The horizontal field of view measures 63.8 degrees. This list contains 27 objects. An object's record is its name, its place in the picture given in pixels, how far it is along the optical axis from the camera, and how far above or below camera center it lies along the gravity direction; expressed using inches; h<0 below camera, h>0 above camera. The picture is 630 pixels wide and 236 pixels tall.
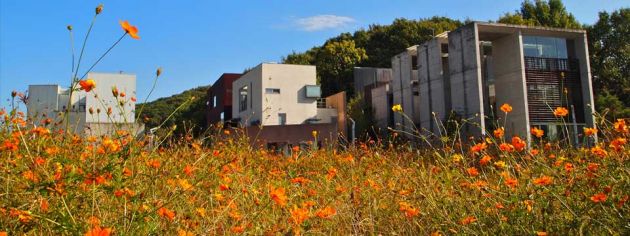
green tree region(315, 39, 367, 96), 1476.7 +238.5
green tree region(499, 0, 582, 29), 1212.5 +309.7
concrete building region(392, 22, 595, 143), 821.4 +115.5
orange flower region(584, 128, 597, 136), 120.4 +2.2
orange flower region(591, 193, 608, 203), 76.8 -8.8
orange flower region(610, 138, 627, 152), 95.0 -0.6
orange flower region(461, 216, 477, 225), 84.3 -13.1
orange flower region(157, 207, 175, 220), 76.8 -9.7
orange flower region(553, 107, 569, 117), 112.1 +6.5
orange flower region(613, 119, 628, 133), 97.8 +2.5
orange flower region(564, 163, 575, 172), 102.5 -5.4
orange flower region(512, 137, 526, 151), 99.2 -0.4
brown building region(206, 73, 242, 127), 1441.9 +147.8
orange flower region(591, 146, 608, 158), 105.5 -2.5
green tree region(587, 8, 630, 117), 1080.2 +195.0
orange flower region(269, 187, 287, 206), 77.7 -7.6
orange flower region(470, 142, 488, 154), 112.3 -1.0
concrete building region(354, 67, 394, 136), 1125.7 +129.4
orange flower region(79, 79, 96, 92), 73.4 +9.7
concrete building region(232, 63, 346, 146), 1128.8 +114.7
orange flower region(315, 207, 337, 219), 91.4 -12.3
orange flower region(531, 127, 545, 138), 115.6 +2.2
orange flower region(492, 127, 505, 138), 118.4 +2.3
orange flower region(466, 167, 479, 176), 110.6 -6.4
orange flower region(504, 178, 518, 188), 96.0 -7.8
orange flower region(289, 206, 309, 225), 83.5 -11.5
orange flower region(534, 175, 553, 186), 85.6 -6.8
